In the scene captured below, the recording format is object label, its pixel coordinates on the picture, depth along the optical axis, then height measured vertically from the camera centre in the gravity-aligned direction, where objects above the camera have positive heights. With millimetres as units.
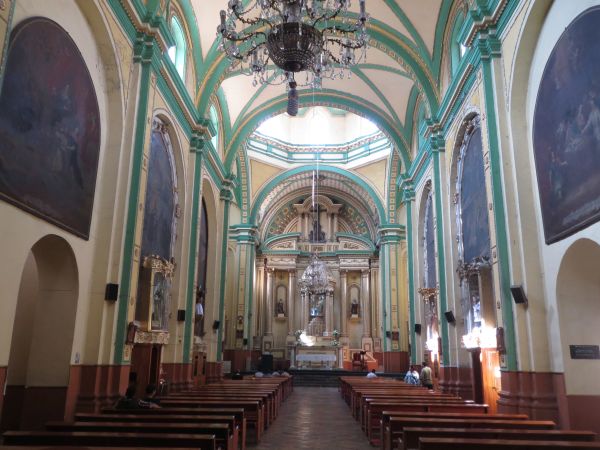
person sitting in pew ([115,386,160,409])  6695 -648
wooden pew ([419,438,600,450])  4219 -707
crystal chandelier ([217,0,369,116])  7586 +4824
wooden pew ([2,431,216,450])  4441 -741
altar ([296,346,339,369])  24922 -43
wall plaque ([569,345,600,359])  7305 +117
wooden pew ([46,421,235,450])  4965 -710
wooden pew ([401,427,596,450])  4859 -735
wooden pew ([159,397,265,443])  7698 -751
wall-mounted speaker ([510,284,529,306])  8047 +991
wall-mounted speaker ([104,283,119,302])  8422 +1013
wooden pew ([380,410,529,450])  6254 -724
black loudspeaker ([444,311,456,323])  12384 +995
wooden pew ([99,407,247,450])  6422 -724
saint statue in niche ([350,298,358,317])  28955 +2771
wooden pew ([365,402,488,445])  7590 -759
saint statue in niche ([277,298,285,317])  29172 +2657
